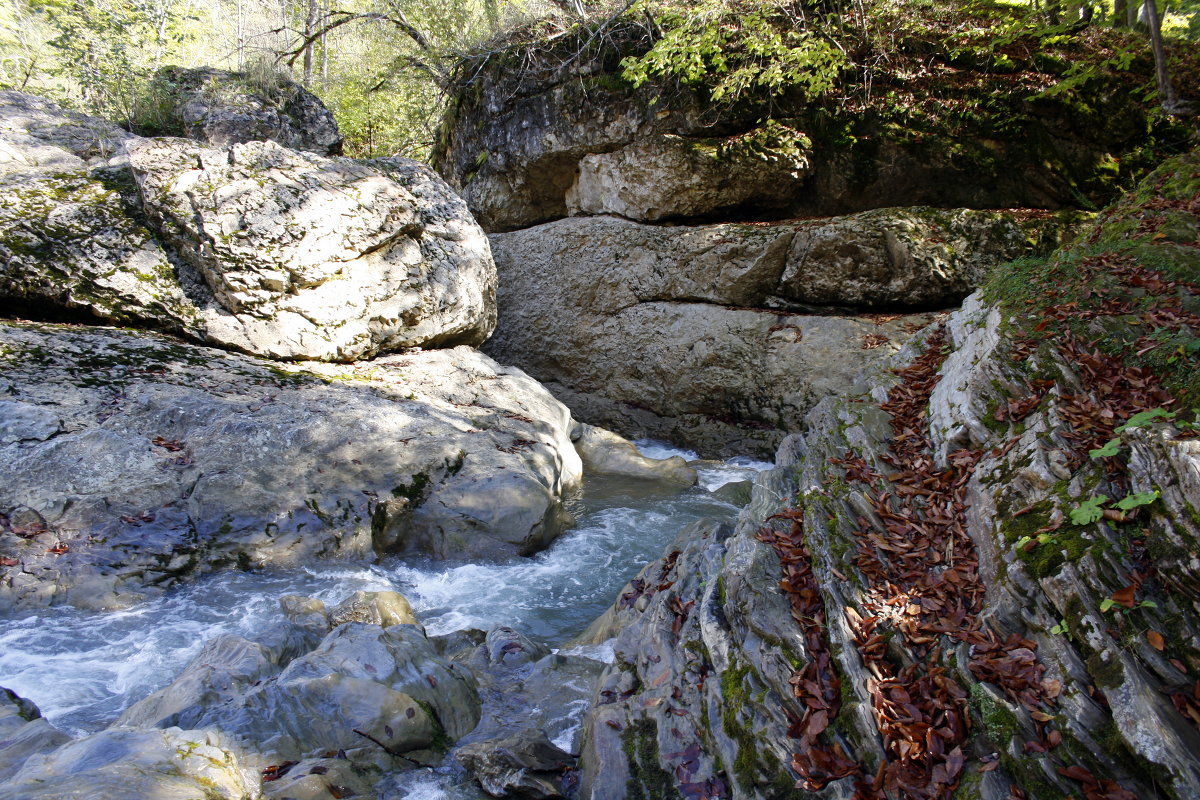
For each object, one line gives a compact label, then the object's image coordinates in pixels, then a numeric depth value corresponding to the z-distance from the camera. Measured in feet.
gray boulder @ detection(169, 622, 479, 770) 13.35
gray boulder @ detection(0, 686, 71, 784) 11.85
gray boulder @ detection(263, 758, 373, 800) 11.76
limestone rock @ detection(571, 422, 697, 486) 33.91
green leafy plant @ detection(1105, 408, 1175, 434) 11.23
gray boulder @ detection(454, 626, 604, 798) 12.94
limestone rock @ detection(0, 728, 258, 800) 9.79
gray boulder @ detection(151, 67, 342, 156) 44.62
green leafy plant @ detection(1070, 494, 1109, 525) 10.72
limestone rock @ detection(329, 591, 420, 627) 18.79
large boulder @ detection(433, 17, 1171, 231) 35.58
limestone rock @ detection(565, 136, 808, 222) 39.22
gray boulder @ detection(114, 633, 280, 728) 13.78
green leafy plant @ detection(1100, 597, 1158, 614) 9.46
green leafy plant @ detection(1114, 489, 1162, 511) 10.10
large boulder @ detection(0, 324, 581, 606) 20.38
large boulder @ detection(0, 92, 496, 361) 28.50
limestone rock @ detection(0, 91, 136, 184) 31.76
